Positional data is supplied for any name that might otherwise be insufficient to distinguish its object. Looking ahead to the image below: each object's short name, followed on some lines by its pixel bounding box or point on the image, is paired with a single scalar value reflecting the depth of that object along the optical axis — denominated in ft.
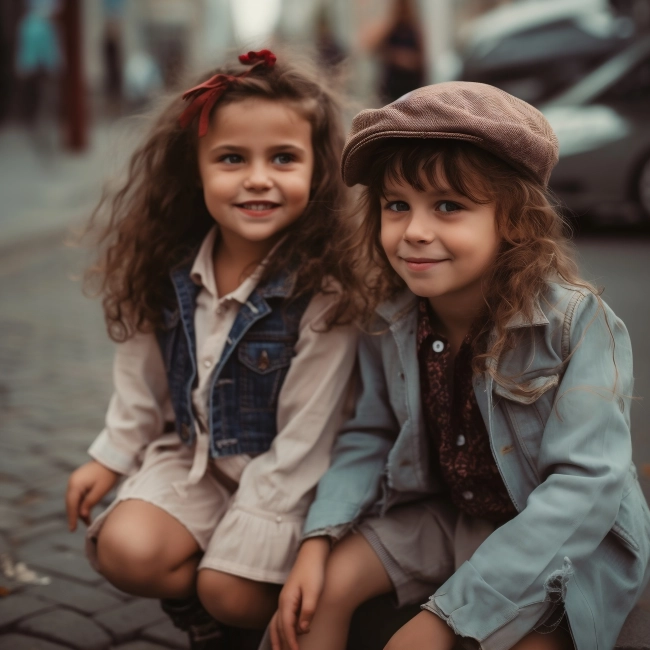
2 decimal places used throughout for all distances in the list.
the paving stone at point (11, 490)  11.07
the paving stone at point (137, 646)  8.17
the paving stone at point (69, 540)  9.96
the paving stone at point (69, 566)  9.35
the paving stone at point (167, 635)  8.27
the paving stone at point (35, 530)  10.13
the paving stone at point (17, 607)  8.55
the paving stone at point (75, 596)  8.82
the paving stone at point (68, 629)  8.21
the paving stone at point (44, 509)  10.62
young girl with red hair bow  7.63
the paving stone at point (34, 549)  9.71
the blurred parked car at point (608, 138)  26.43
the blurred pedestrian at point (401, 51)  34.09
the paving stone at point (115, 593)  8.96
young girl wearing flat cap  6.30
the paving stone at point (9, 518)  10.36
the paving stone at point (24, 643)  8.08
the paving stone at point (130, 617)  8.43
